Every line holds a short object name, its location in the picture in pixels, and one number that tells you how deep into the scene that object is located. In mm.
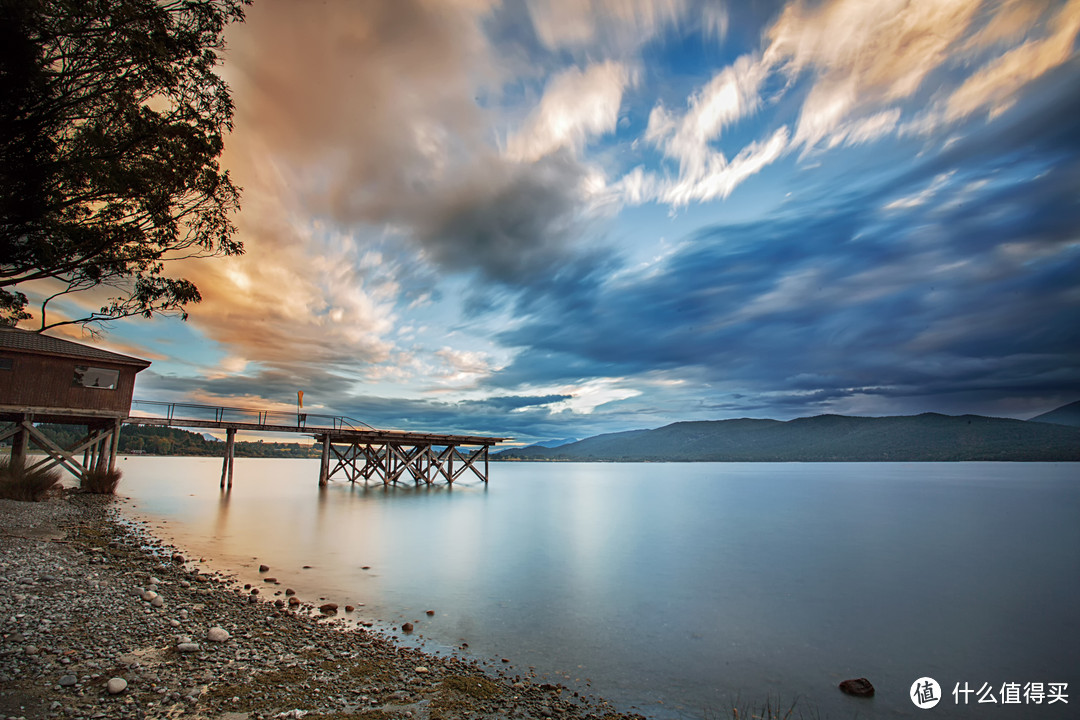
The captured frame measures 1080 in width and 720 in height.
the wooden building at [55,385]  20953
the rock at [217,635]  6766
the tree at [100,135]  8078
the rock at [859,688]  7215
